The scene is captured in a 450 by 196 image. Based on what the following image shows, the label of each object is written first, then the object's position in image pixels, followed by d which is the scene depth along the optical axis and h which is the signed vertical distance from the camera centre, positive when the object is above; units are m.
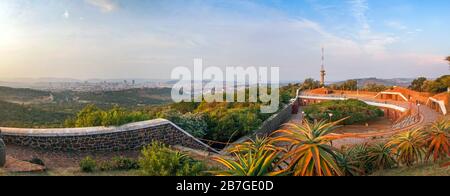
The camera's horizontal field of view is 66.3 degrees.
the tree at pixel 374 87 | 38.56 -0.49
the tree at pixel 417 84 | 33.42 -0.14
